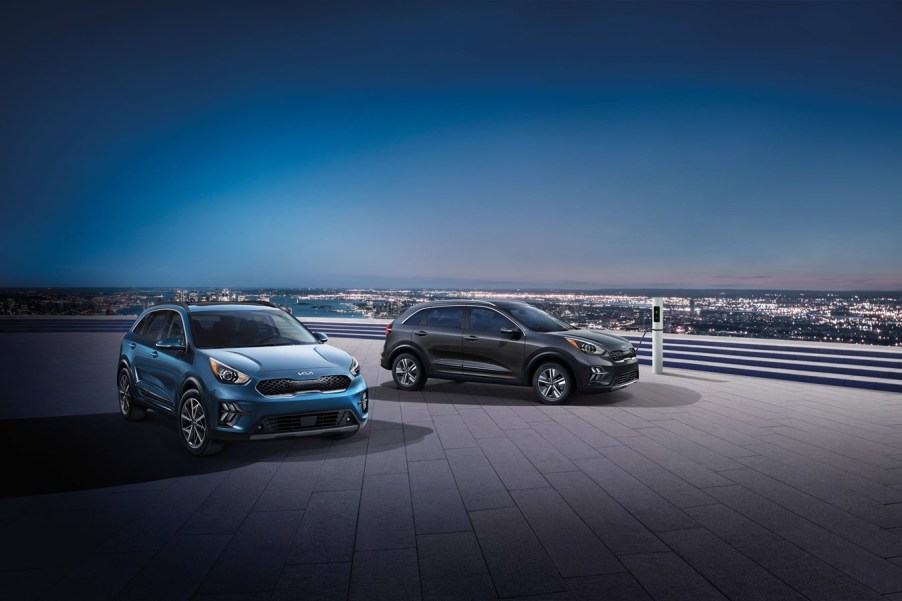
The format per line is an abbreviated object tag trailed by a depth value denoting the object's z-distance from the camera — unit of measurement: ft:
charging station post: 40.32
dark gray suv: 29.09
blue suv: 19.20
